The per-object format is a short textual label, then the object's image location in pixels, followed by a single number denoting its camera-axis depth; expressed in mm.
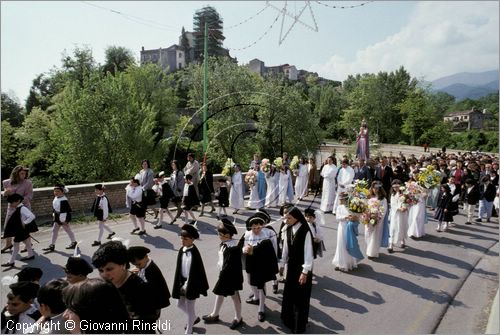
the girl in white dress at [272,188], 15595
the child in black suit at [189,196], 11961
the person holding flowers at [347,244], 8633
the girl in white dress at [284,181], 15688
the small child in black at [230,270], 6066
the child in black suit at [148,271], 4629
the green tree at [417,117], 53125
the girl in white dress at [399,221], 10695
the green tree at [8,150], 30641
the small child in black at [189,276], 5652
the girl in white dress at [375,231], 9565
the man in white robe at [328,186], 15305
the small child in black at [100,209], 9961
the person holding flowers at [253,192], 14273
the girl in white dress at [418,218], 11727
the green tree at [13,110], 48022
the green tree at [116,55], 62344
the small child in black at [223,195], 13031
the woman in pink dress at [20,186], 9742
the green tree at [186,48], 103638
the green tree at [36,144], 28891
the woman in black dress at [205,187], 13320
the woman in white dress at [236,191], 14039
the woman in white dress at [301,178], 16984
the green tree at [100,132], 19422
